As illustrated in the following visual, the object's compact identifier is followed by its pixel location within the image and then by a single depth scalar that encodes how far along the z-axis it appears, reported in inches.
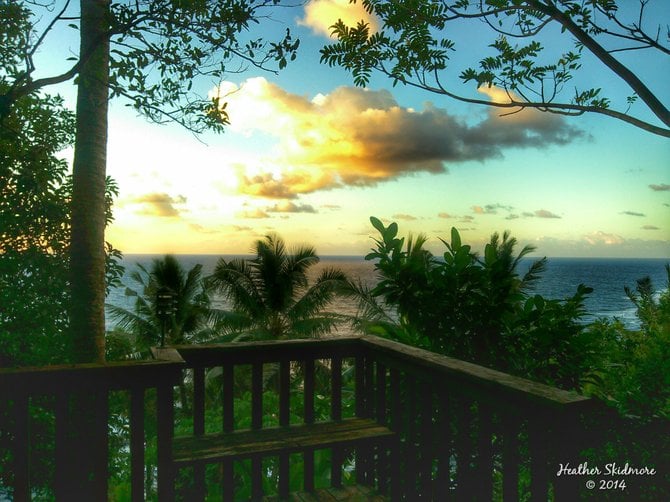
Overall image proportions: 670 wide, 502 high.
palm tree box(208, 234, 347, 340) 665.0
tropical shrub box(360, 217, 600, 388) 112.6
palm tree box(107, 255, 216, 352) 710.5
